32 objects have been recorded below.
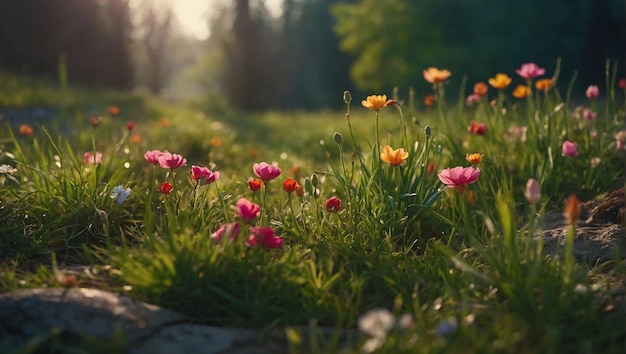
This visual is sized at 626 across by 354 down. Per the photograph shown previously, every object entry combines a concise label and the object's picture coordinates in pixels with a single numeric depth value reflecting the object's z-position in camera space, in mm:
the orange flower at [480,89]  3621
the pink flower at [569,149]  2954
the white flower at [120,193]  2592
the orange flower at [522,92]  3629
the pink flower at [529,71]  3465
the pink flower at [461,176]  2211
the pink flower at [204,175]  2357
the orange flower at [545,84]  3555
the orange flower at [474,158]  2441
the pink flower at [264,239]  2045
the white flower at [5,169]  2568
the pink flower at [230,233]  2096
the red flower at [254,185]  2412
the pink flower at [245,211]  2111
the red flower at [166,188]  2369
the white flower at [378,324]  1479
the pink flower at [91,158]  3050
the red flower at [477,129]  3207
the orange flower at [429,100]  3719
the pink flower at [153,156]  2525
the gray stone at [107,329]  1733
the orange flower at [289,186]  2410
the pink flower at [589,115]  3627
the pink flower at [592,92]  3605
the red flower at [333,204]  2453
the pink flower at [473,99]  3986
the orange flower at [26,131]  3447
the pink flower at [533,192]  1780
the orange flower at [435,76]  3287
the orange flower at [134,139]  4012
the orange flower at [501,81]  3447
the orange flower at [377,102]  2549
